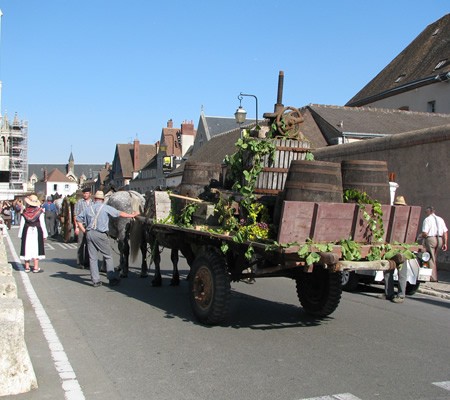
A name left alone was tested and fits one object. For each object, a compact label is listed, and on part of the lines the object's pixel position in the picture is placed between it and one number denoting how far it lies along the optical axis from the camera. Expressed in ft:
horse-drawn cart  20.04
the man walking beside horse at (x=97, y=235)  34.17
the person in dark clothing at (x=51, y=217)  80.79
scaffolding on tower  366.43
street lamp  80.53
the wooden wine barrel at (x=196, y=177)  29.94
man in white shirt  41.20
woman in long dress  41.06
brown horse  29.87
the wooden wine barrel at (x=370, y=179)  23.04
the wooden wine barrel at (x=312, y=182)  21.21
